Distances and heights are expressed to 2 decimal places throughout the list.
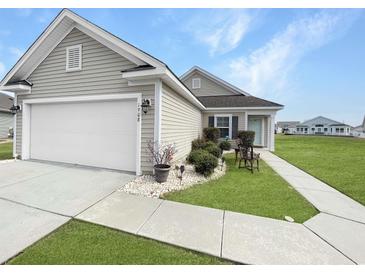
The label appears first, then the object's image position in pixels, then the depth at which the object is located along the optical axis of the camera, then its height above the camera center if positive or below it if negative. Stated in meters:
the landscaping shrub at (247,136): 11.59 -0.07
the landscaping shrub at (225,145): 12.48 -0.71
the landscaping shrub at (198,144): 10.25 -0.57
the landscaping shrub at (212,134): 12.54 +0.01
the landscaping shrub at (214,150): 8.30 -0.73
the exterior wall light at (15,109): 7.80 +0.87
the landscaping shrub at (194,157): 6.39 -0.83
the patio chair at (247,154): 7.00 -0.80
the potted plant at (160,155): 5.39 -0.69
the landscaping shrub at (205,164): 6.01 -0.97
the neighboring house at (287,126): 76.50 +4.51
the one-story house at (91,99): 5.93 +1.18
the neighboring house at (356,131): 65.50 +2.51
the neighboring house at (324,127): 62.62 +3.49
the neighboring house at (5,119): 20.52 +1.17
